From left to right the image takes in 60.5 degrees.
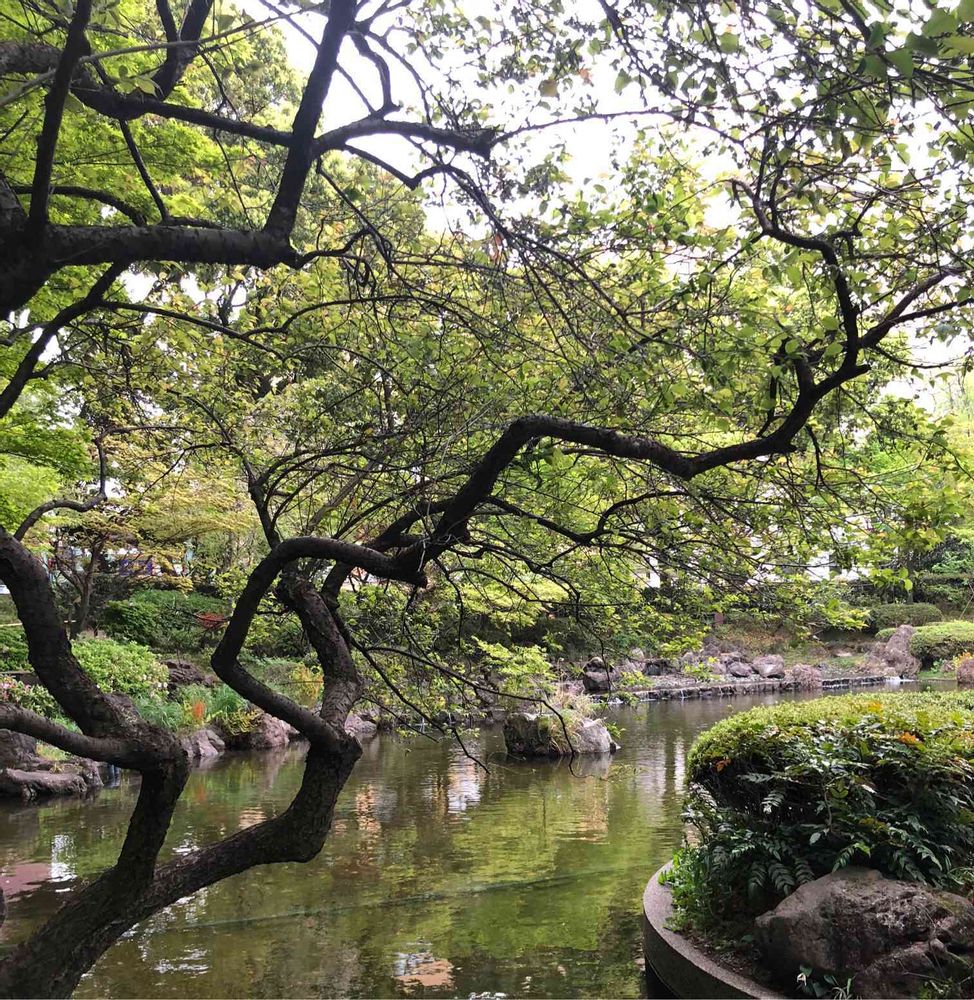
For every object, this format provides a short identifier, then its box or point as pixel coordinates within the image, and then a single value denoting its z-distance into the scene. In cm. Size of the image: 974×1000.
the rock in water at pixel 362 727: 1652
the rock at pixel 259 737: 1551
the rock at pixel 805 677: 2481
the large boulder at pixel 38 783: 1097
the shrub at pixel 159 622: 1939
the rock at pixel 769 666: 2684
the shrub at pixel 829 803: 415
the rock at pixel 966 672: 1841
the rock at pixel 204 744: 1418
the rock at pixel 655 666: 2544
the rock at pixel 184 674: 1723
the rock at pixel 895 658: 2712
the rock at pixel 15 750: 1145
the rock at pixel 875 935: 369
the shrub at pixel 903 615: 3098
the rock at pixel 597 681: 2212
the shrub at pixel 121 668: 1441
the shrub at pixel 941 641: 2672
